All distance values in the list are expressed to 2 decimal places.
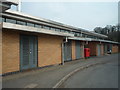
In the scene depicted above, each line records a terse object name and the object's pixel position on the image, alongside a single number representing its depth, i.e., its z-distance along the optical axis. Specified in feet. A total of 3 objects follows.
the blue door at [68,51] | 34.98
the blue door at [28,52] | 21.40
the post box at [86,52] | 45.88
